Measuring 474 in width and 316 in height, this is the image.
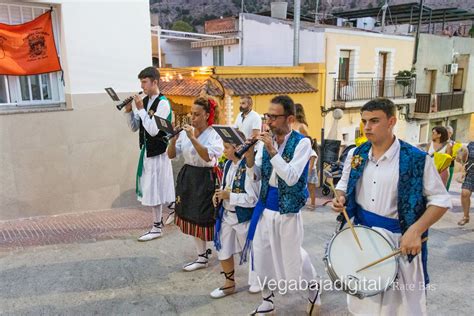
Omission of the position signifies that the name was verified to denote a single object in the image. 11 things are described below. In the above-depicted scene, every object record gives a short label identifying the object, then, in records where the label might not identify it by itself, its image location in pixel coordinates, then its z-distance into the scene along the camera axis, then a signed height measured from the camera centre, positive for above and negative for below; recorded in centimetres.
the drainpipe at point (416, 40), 1847 +166
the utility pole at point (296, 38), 1462 +140
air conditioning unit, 2219 +35
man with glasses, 314 -106
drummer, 251 -80
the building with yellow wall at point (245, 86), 1280 -35
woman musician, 397 -99
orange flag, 549 +38
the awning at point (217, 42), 1870 +159
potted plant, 1889 -9
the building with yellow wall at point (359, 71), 1606 +18
